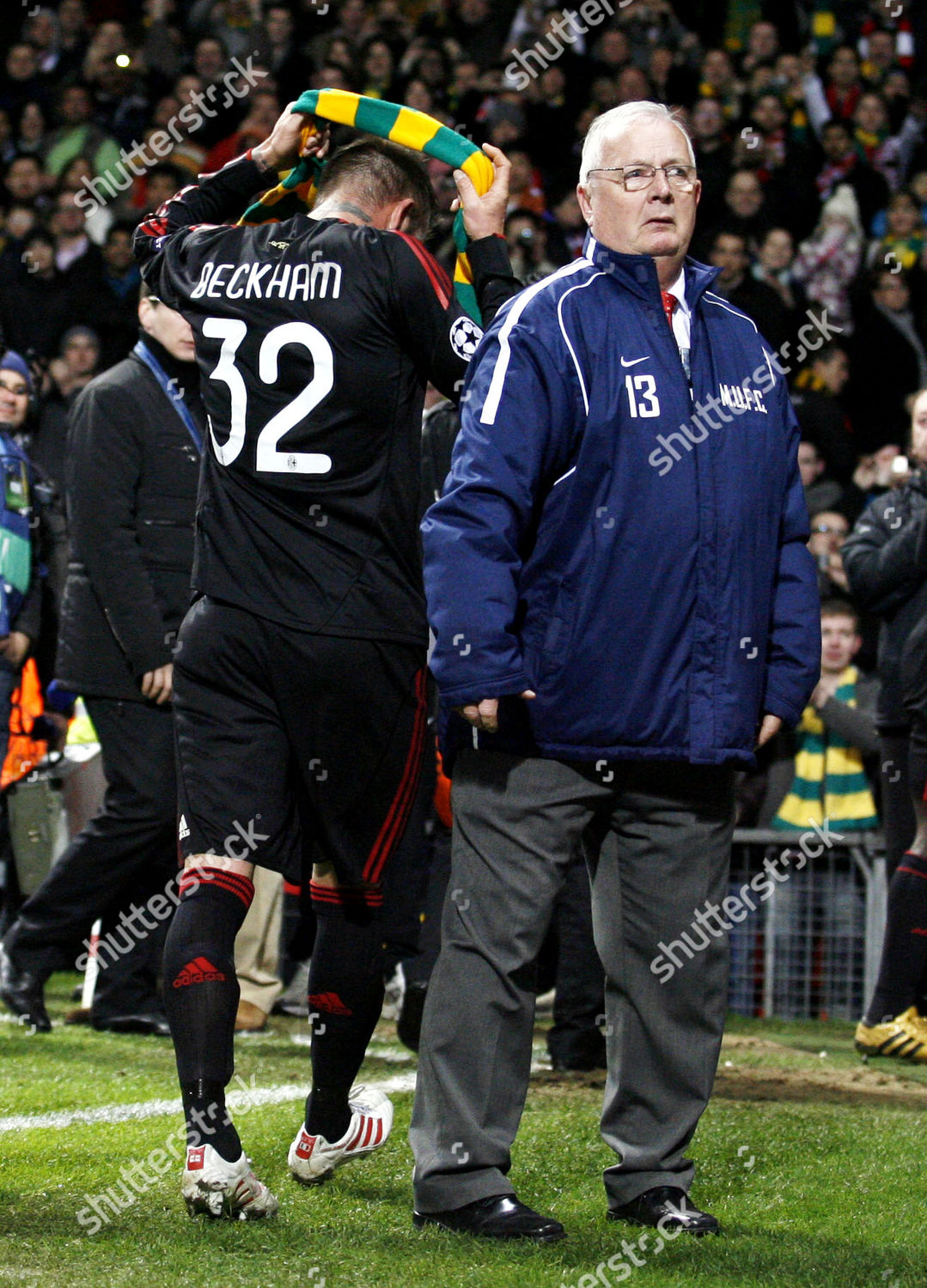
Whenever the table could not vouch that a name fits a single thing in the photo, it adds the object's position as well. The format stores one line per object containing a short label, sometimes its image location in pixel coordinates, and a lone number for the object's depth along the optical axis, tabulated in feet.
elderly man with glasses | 21.38
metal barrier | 49.24
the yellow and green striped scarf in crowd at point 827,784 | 51.01
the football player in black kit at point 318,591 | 23.29
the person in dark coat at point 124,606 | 37.96
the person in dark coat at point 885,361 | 68.74
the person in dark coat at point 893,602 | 43.45
